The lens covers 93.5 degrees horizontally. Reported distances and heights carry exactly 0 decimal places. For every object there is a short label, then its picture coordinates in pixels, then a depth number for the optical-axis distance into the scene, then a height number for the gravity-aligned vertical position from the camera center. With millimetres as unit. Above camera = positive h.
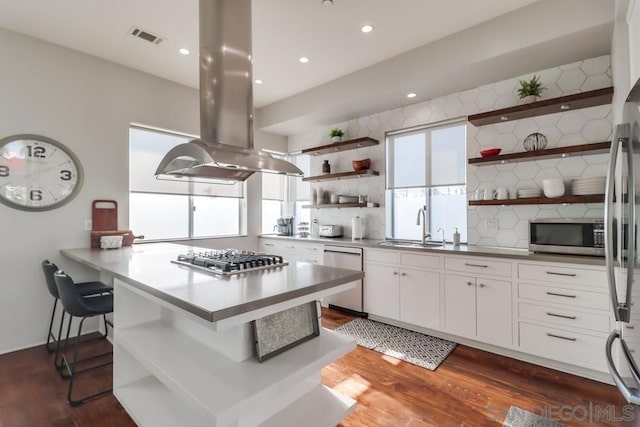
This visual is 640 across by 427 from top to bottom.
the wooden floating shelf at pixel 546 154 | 2488 +546
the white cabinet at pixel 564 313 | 2236 -775
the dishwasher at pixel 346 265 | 3680 -628
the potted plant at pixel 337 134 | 4395 +1193
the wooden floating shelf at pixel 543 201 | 2447 +122
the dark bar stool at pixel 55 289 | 2508 -656
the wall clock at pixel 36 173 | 2832 +442
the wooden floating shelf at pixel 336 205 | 4165 +145
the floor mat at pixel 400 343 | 2693 -1270
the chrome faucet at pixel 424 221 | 3486 -81
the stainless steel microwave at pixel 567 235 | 2336 -178
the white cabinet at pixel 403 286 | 3059 -779
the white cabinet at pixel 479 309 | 2643 -869
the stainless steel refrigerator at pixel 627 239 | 966 -98
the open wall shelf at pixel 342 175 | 4133 +578
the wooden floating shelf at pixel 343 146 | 4062 +991
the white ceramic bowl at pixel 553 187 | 2635 +238
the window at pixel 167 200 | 3719 +224
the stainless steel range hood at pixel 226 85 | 2174 +965
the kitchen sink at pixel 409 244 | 3324 -343
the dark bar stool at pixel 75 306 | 2096 -650
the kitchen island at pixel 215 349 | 1292 -745
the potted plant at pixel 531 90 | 2781 +1165
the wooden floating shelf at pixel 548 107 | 2482 +964
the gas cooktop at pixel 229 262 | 1871 -309
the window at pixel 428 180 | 3547 +448
